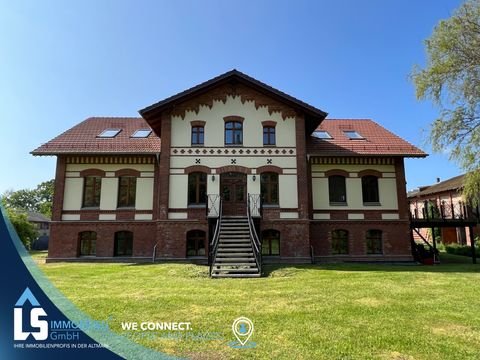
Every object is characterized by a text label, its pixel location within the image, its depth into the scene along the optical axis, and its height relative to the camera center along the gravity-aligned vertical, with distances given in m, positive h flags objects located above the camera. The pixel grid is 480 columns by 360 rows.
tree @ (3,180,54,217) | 80.11 +8.83
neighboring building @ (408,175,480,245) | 27.30 +2.94
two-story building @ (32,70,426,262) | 16.77 +2.54
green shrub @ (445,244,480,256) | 21.90 -1.08
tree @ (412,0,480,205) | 14.47 +6.97
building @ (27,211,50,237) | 56.05 +2.06
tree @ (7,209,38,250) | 28.50 +0.43
